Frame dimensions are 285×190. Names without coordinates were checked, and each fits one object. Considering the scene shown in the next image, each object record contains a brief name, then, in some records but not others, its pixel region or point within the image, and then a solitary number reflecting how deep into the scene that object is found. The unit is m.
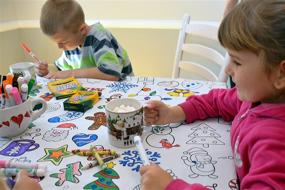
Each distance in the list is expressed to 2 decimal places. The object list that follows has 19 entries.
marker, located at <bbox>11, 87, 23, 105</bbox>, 0.69
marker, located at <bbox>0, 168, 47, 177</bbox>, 0.57
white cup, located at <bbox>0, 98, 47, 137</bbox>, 0.68
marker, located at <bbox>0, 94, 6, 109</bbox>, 0.70
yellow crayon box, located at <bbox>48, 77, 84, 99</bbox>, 0.92
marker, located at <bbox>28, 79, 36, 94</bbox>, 0.83
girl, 0.51
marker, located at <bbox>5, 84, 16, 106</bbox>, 0.69
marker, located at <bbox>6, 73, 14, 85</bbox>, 0.74
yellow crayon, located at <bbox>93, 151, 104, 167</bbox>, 0.61
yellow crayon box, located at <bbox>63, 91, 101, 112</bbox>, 0.83
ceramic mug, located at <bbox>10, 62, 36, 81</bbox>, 0.98
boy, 1.12
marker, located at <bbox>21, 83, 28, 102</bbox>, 0.72
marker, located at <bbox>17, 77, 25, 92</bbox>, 0.73
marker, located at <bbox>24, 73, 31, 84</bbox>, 0.78
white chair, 1.28
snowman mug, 0.65
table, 0.57
